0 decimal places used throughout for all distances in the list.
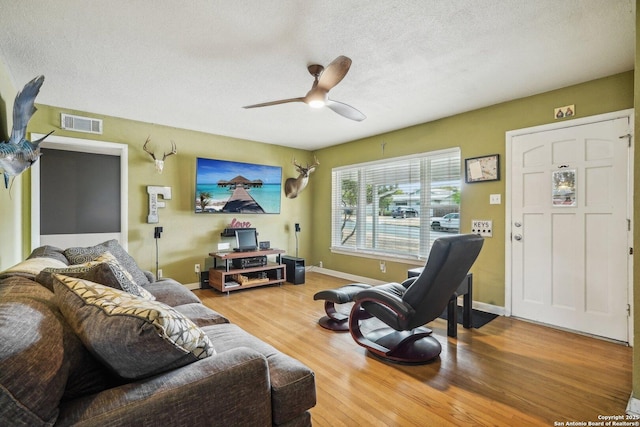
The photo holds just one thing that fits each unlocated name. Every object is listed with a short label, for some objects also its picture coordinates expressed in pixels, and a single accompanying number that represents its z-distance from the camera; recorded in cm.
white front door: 280
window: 414
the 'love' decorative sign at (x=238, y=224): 514
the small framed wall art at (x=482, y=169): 357
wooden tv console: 449
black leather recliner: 220
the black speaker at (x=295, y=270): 507
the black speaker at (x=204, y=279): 473
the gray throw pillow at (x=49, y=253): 229
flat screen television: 477
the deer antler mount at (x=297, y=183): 553
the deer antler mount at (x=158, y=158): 429
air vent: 368
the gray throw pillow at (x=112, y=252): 255
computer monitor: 484
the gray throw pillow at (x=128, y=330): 98
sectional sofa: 84
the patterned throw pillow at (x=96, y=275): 139
